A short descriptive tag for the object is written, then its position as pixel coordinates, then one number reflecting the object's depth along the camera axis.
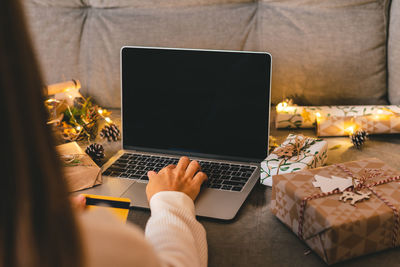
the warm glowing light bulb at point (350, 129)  1.15
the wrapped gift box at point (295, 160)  0.91
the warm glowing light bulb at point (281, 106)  1.21
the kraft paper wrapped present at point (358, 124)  1.13
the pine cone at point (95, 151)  1.06
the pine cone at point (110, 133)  1.19
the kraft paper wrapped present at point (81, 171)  0.94
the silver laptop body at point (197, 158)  0.86
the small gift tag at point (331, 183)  0.76
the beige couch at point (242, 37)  1.27
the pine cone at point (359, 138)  1.08
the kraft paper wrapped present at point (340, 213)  0.68
